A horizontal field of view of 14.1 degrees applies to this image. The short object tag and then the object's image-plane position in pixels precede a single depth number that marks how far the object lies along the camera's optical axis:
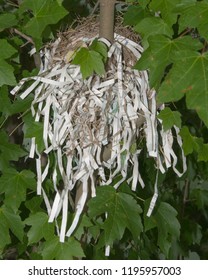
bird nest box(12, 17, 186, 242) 0.99
